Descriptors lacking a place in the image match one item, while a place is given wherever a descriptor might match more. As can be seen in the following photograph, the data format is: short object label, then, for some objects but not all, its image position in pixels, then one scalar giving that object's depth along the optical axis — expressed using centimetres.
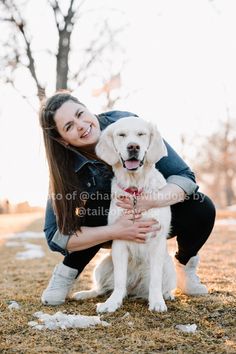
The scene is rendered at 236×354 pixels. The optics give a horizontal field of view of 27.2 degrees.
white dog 294
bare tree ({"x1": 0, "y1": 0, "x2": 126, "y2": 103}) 988
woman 311
